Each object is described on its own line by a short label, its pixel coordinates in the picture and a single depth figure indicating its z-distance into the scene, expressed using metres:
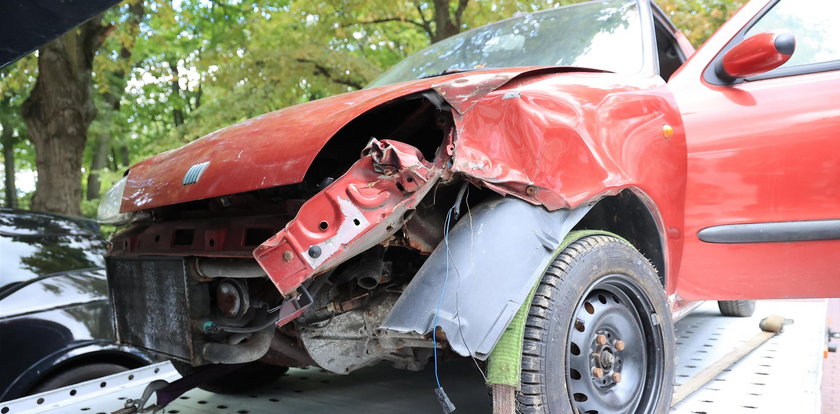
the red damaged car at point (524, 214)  1.75
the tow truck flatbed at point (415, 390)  2.42
